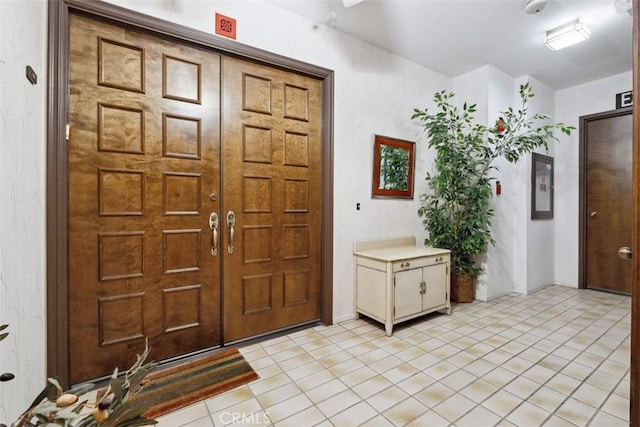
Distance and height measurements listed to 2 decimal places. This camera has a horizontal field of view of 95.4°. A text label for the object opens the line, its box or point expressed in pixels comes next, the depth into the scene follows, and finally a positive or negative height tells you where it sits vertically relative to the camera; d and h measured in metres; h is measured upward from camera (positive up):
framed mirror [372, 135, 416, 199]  3.01 +0.51
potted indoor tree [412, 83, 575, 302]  3.14 +0.34
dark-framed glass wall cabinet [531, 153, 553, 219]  3.80 +0.38
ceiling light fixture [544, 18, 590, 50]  2.61 +1.66
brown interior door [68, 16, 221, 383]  1.79 +0.11
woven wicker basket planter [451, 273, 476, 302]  3.32 -0.83
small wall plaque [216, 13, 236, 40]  2.16 +1.41
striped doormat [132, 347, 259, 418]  1.66 -1.06
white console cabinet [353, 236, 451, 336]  2.54 -0.62
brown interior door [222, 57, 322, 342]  2.29 +0.14
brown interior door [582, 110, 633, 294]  3.65 +0.22
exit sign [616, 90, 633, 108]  3.55 +1.43
